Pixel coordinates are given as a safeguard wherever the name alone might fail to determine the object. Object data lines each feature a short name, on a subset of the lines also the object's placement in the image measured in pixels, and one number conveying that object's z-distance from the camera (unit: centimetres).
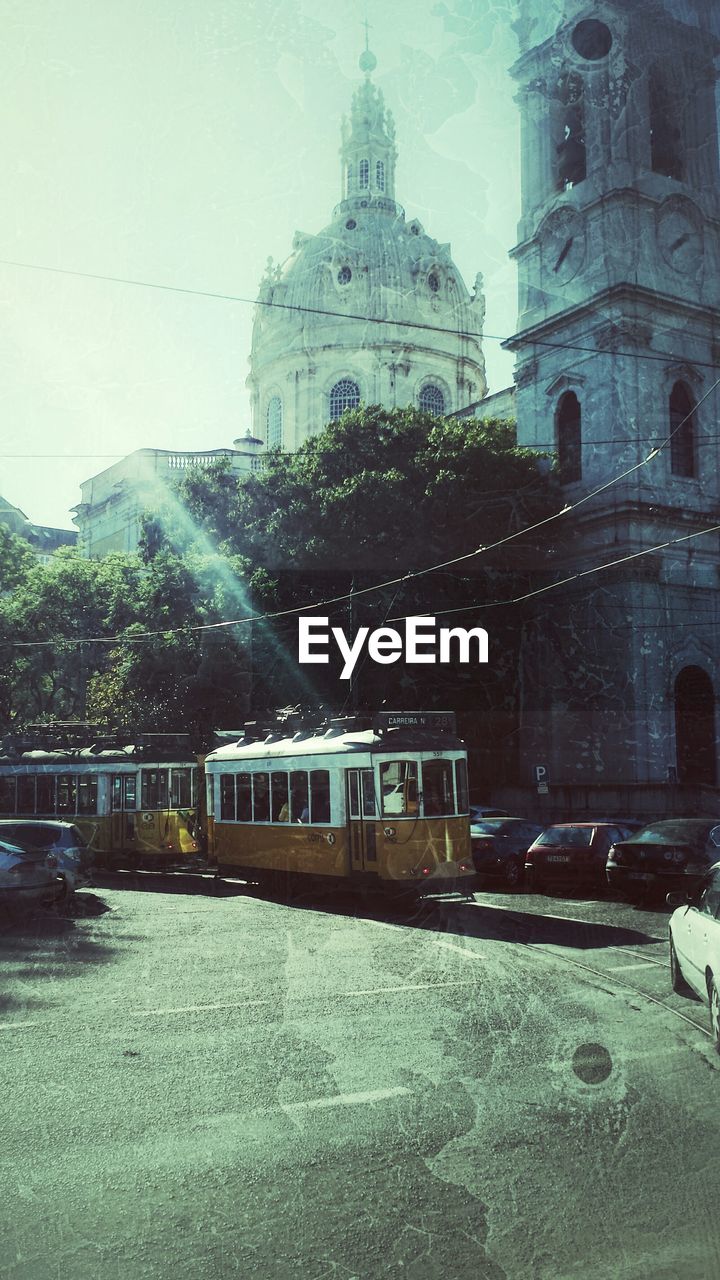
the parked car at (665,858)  1783
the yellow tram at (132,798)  2575
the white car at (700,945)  820
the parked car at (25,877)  1652
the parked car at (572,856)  2055
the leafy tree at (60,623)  4231
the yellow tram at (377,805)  1759
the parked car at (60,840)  1961
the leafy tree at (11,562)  4712
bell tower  3650
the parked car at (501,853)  2266
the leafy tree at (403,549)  3397
